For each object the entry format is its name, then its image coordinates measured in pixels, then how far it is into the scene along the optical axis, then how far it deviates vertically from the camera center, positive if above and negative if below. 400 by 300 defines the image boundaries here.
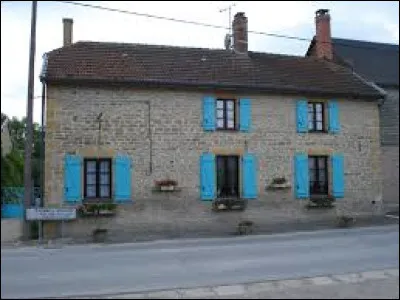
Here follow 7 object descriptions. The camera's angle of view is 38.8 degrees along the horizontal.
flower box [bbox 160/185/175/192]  18.97 +0.01
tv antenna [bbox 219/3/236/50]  23.44 +6.21
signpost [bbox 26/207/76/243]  16.52 -0.77
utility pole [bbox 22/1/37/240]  16.55 +2.44
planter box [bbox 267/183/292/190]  20.39 +0.07
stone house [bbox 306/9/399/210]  25.09 +5.56
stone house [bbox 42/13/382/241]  18.55 +1.85
